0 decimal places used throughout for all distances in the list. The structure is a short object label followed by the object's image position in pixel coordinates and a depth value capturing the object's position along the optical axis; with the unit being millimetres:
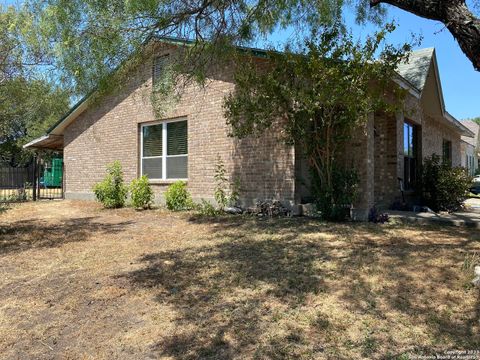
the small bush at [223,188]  10938
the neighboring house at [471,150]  26578
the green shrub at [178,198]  11719
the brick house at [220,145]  10039
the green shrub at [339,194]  8812
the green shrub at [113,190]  13039
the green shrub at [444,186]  11078
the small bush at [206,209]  10766
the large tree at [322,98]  7703
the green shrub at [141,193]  12328
